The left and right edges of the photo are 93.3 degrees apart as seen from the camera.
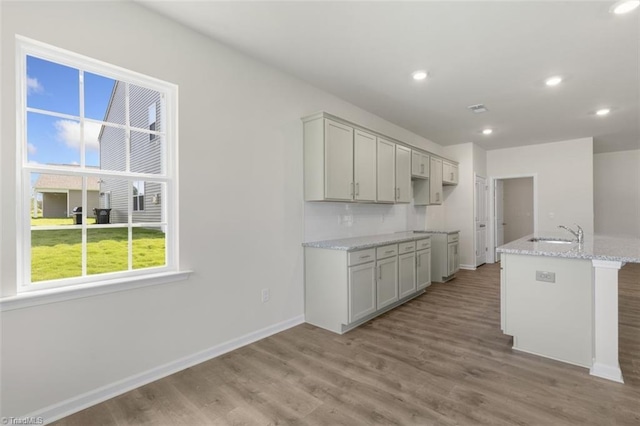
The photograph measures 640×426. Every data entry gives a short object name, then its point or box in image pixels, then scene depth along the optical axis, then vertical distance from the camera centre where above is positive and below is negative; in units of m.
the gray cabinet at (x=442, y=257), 5.26 -0.79
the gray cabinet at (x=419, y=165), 4.96 +0.82
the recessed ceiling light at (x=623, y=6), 2.13 +1.48
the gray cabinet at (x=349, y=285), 3.14 -0.80
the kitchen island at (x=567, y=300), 2.26 -0.74
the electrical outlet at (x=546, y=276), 2.55 -0.55
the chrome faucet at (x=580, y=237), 3.11 -0.27
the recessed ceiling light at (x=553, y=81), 3.36 +1.49
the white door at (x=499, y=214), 7.37 -0.05
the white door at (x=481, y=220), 6.67 -0.17
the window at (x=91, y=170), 1.85 +0.31
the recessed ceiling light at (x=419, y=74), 3.22 +1.50
